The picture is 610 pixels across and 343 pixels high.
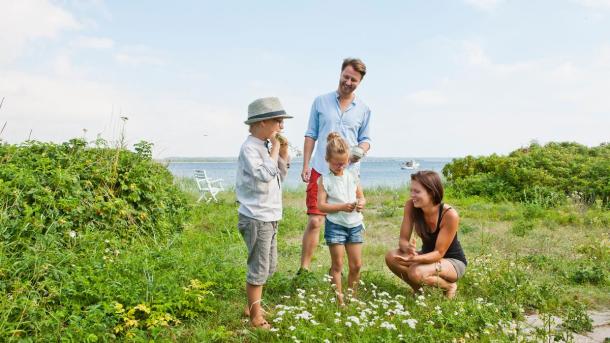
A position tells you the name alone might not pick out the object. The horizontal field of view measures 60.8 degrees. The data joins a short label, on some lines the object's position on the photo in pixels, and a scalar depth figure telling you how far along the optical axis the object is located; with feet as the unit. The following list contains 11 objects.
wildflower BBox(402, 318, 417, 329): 11.43
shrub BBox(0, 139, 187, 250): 17.66
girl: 14.56
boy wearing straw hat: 12.36
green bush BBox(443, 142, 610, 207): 39.60
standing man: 16.25
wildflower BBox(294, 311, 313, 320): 11.86
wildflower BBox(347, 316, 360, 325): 11.52
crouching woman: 14.85
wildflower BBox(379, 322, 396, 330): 11.35
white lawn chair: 41.28
